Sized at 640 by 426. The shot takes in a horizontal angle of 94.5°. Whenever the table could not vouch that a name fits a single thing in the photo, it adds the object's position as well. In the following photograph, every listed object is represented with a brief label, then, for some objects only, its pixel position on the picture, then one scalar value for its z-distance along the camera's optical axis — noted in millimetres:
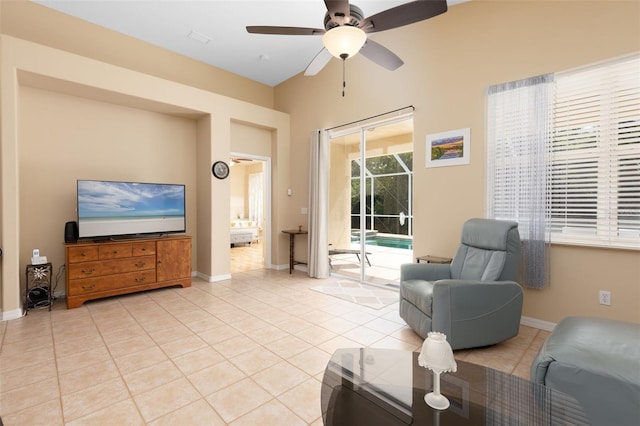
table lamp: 1191
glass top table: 1232
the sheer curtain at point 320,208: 5035
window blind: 2539
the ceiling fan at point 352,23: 2045
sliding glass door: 4867
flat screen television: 3682
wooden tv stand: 3533
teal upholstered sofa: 1371
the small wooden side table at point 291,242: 5307
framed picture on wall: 3439
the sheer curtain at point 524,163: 2891
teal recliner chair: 2377
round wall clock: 4691
